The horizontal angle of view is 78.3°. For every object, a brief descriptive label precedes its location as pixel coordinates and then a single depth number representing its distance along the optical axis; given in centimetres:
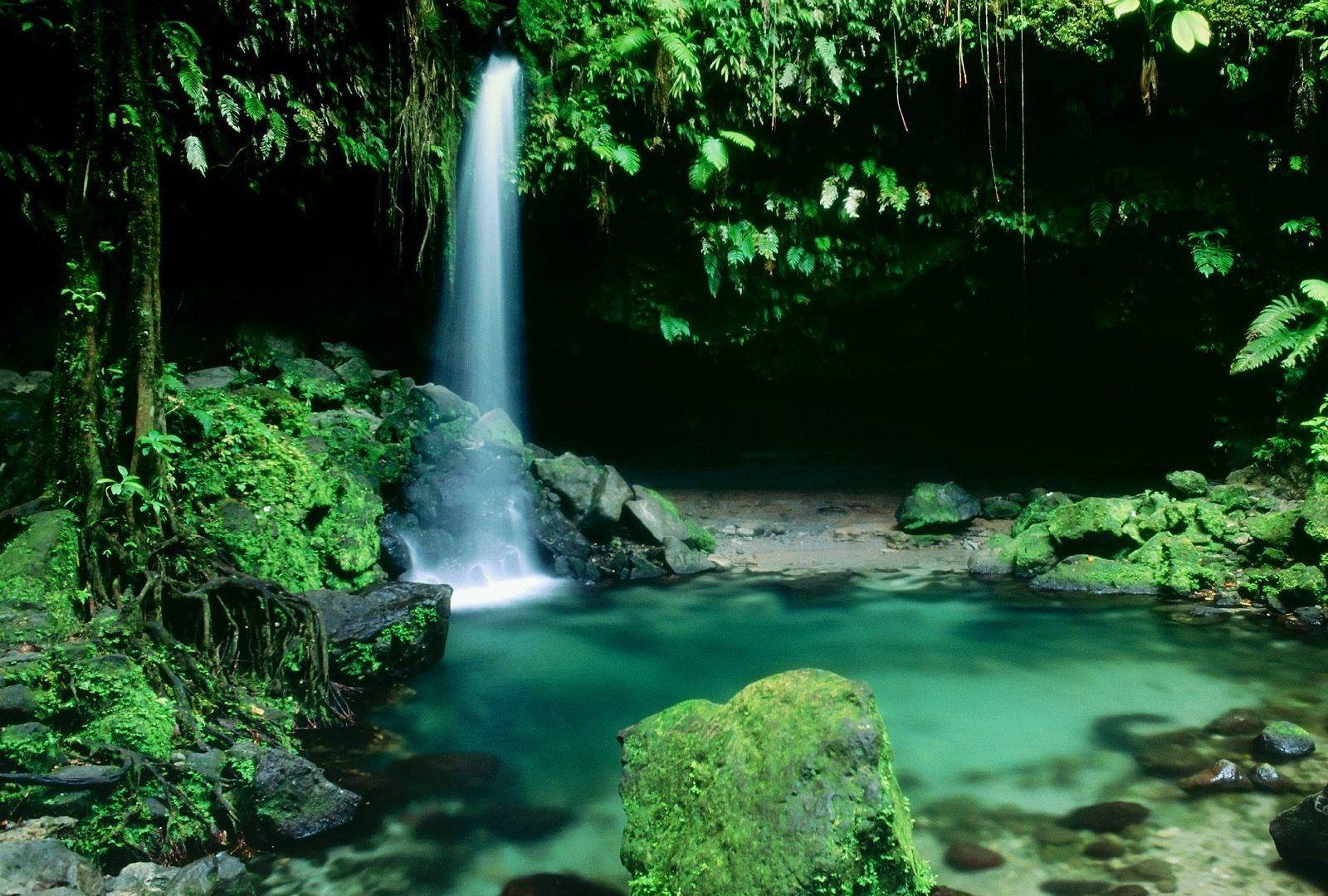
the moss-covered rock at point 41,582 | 438
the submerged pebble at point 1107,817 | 416
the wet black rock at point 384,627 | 580
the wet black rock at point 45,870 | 311
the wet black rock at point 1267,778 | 442
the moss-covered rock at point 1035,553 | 907
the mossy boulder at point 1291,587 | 736
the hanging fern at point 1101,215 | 1005
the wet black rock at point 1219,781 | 445
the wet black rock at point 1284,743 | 477
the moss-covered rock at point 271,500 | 589
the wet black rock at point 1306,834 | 357
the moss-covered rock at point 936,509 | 1080
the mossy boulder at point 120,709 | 396
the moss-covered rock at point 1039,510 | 998
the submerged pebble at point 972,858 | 389
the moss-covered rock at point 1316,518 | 727
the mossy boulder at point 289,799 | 402
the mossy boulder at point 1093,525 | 883
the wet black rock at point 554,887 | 380
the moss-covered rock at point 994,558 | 938
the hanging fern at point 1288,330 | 889
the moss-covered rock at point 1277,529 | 782
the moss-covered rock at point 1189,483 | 955
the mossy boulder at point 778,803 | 287
